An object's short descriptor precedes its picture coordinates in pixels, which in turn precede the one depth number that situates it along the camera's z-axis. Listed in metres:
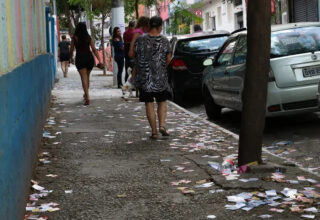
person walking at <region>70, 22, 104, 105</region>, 13.98
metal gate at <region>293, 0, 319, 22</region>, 29.23
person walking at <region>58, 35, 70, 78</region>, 29.02
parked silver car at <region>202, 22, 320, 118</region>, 9.41
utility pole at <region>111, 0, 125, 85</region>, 20.02
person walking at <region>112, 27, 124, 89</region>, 18.86
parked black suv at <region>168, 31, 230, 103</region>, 14.91
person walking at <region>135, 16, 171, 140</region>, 9.29
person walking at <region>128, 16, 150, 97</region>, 13.40
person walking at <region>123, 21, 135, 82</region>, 16.44
